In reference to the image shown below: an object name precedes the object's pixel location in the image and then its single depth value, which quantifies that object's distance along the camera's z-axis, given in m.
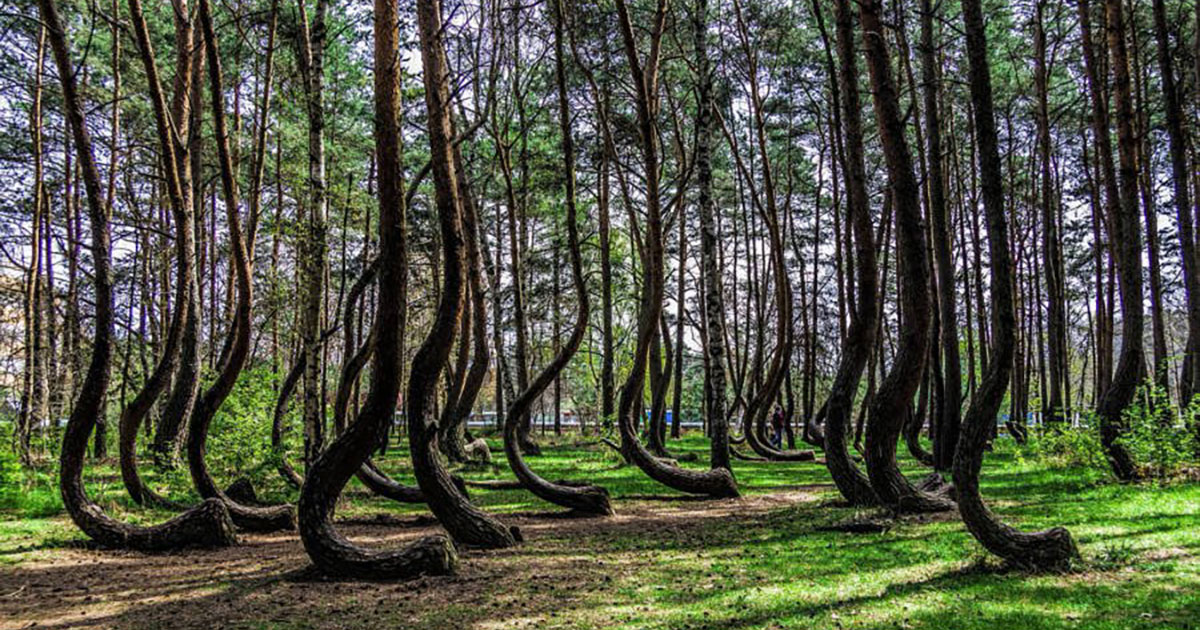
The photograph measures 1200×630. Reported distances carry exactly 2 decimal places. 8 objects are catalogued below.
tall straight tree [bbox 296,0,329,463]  10.11
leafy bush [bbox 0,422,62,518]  10.16
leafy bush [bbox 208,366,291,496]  10.20
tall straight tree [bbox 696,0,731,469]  13.18
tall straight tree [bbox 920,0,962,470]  12.58
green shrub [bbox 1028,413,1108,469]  11.06
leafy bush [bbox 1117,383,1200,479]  9.63
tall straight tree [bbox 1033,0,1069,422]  16.31
